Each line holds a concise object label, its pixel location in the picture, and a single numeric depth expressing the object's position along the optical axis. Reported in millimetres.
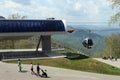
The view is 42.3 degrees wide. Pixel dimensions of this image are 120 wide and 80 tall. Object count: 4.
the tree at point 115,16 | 19458
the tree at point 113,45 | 53027
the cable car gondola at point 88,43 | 25018
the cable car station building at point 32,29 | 30099
